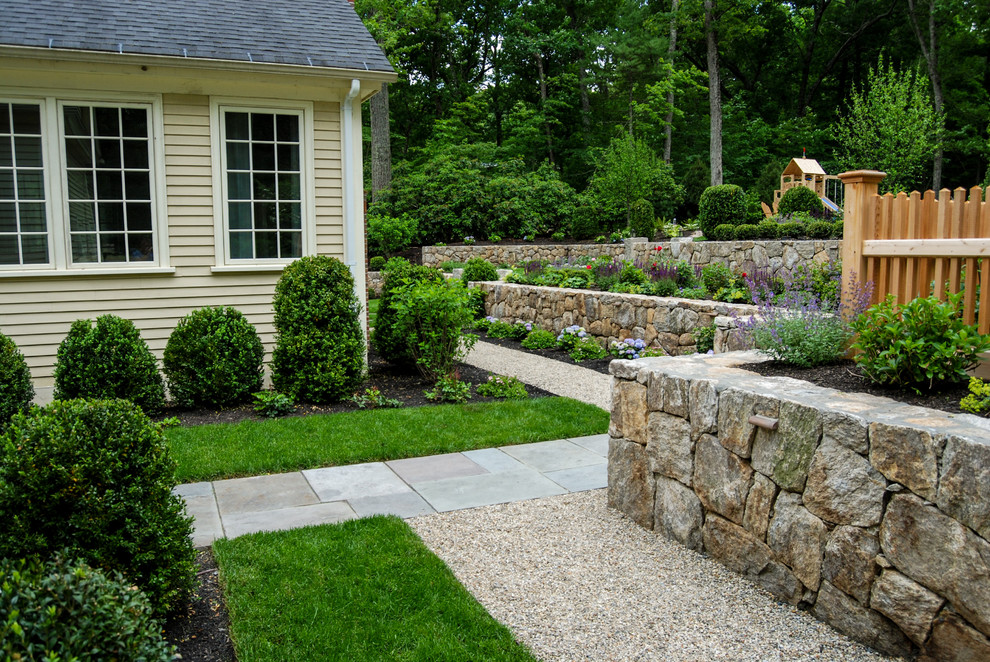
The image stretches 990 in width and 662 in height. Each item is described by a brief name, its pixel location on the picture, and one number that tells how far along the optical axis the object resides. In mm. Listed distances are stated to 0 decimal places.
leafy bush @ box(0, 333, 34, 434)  5379
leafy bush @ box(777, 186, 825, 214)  16375
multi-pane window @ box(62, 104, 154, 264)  6734
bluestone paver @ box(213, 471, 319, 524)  4125
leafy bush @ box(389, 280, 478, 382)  7105
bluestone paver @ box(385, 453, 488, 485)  4703
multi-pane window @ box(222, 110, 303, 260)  7148
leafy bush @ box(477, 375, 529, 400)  6797
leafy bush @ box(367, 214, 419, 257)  17109
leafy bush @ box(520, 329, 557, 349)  9898
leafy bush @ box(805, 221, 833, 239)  12453
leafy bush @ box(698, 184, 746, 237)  14516
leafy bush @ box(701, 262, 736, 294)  9227
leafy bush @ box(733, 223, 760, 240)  13633
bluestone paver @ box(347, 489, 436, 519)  4047
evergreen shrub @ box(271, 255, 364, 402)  6301
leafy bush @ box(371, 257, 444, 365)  7629
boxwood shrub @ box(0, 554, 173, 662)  1691
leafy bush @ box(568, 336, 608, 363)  9070
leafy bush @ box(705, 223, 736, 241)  13914
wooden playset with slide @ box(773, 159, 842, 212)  18750
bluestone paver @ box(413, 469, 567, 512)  4242
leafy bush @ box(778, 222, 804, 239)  12969
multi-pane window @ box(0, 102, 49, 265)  6539
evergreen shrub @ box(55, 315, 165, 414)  5770
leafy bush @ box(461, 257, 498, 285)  13312
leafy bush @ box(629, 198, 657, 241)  18188
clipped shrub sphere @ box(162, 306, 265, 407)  6184
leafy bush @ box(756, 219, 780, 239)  13250
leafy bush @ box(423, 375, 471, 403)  6641
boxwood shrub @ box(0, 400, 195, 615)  2438
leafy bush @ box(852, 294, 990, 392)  3072
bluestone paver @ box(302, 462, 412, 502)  4349
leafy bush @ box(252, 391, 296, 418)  6043
